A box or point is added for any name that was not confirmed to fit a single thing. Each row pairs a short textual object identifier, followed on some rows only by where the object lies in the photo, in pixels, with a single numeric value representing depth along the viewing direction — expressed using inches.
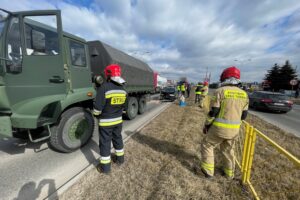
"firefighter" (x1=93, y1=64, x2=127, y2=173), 106.0
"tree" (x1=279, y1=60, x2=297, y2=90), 1387.7
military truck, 116.6
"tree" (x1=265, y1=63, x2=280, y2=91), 1446.2
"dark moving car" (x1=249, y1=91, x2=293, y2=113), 409.1
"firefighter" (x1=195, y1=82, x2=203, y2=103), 483.8
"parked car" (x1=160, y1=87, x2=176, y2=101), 601.0
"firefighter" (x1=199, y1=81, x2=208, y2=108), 429.0
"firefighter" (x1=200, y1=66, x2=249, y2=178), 94.7
